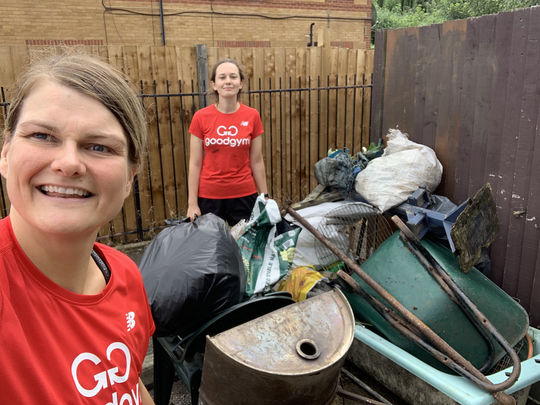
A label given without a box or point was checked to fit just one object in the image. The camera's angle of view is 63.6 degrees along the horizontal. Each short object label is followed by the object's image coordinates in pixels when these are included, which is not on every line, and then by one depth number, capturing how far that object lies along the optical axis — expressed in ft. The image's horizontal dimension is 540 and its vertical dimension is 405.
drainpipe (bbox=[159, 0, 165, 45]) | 40.47
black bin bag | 6.64
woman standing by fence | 11.33
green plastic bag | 8.80
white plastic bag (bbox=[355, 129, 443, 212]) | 10.65
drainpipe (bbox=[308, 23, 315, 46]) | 48.64
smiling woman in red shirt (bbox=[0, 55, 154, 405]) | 2.70
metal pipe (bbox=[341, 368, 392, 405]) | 7.73
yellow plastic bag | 8.78
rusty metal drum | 5.33
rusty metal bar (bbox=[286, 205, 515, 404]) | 6.70
